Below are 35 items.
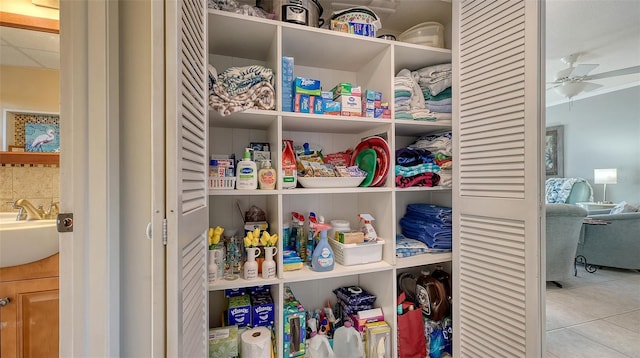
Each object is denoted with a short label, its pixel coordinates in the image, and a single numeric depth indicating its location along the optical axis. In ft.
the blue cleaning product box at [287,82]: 4.09
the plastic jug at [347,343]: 4.46
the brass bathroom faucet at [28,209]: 4.48
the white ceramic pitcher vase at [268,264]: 3.94
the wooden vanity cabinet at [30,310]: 3.97
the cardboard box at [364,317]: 4.63
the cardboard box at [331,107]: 4.37
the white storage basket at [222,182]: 3.80
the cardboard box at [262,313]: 4.17
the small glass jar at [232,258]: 4.09
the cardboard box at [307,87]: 4.19
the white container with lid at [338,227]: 4.75
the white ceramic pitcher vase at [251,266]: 3.88
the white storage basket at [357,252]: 4.48
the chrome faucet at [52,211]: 4.63
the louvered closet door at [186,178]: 2.08
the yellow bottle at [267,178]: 3.99
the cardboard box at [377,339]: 4.50
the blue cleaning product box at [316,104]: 4.29
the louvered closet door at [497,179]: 3.48
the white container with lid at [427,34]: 4.99
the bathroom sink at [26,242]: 3.85
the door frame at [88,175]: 2.84
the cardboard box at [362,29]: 4.38
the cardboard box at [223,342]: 3.82
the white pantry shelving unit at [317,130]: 4.00
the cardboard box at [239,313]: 4.08
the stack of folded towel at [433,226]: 5.01
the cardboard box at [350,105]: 4.44
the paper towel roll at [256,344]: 3.81
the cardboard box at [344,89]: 4.46
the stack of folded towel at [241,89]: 3.71
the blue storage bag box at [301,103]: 4.19
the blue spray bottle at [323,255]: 4.25
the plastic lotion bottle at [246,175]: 3.92
